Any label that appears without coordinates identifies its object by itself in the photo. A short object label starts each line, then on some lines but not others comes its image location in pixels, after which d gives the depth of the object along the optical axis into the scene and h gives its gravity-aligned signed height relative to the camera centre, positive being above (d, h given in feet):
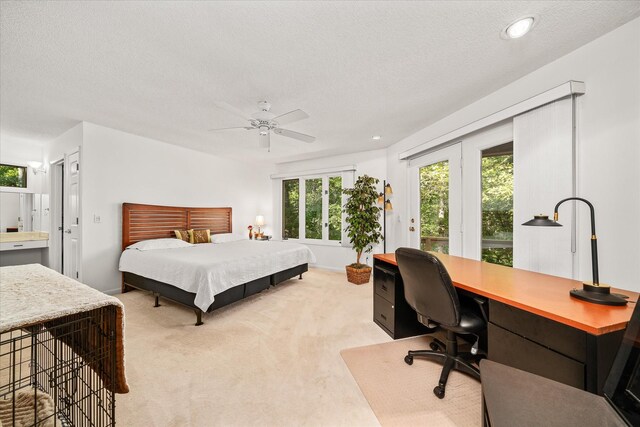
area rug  4.98 -4.07
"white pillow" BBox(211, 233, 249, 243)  15.52 -1.56
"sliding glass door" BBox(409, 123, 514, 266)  8.14 +0.55
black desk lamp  4.13 -1.43
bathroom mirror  13.29 +0.09
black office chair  5.33 -2.15
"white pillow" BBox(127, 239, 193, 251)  11.87 -1.54
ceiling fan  8.01 +3.21
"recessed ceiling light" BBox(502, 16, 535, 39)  5.30 +4.04
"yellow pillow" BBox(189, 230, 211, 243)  14.74 -1.38
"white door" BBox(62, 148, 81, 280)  11.67 -0.12
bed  8.88 -2.09
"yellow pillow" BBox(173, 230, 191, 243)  14.19 -1.25
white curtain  6.15 +0.77
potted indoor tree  14.42 -0.31
